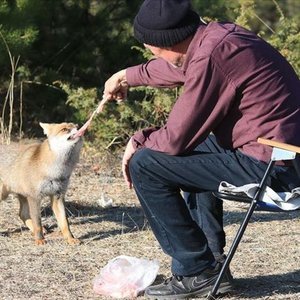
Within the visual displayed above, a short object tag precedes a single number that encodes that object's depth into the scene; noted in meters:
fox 9.09
